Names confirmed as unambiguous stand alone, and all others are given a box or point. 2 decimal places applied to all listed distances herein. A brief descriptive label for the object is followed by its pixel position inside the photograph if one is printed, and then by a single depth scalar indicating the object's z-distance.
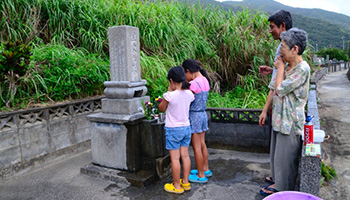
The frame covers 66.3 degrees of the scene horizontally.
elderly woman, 2.79
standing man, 3.16
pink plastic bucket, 2.05
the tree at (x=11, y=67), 4.39
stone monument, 4.03
